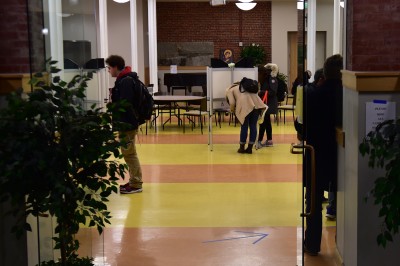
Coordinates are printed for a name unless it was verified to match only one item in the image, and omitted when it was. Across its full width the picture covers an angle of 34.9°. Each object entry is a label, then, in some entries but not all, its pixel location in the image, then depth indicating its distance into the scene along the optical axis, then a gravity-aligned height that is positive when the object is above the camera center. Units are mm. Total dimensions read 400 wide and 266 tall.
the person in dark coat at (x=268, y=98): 11688 -500
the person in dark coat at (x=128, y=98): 7543 -307
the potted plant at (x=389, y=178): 3291 -570
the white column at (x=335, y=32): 6347 +425
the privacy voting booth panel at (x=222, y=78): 12469 -136
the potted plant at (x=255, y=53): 23911 +690
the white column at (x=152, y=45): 19609 +870
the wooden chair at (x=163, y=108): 14934 -839
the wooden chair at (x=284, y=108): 14851 -867
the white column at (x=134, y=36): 17859 +1050
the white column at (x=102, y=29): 15703 +1101
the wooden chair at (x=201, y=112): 13762 -864
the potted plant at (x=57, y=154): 3227 -410
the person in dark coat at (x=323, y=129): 5133 -477
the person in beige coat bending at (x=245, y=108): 10719 -624
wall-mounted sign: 4098 -276
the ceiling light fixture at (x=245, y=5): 20359 +2110
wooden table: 14164 -590
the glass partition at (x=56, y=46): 4078 +195
